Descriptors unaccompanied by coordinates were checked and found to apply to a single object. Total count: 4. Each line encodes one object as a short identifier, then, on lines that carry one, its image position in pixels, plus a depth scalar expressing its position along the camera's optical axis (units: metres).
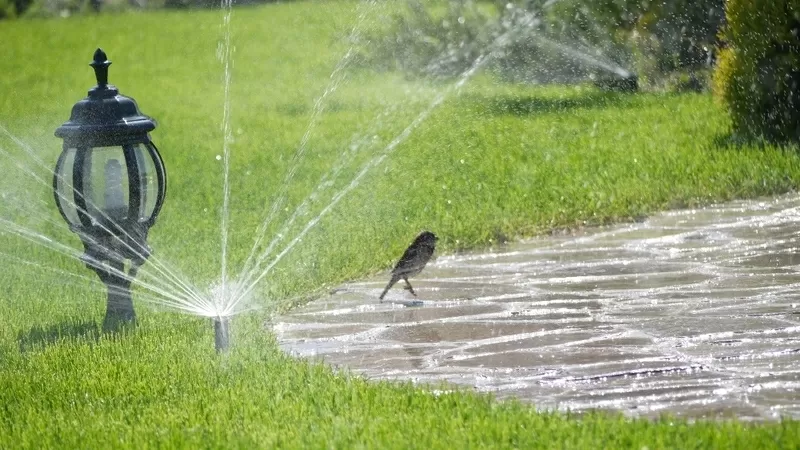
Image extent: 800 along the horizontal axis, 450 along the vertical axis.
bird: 12.75
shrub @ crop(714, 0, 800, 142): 18.75
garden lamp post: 12.30
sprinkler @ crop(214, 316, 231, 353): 10.80
